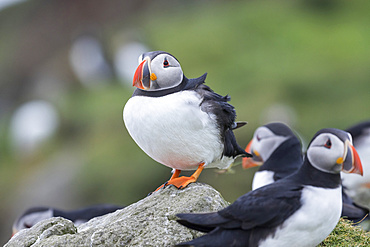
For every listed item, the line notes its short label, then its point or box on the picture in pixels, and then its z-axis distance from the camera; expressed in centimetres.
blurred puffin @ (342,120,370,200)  1194
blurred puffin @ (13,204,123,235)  1097
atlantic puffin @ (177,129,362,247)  575
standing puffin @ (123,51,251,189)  665
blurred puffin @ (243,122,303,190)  997
